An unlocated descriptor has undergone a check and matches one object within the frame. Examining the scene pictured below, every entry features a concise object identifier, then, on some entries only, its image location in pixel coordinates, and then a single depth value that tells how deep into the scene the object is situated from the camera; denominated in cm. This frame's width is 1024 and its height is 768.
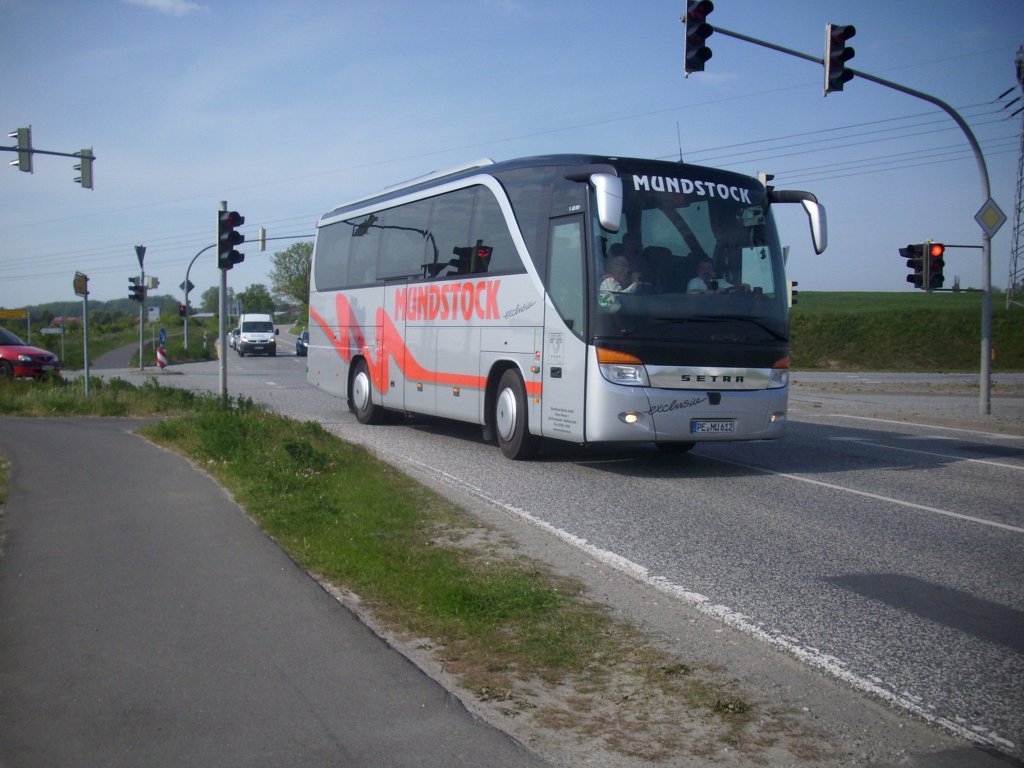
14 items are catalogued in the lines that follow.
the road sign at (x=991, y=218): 2093
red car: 2848
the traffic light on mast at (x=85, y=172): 2672
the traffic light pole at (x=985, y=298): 2012
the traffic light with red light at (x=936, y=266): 2238
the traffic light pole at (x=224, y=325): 1528
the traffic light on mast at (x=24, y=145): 2550
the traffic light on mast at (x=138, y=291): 3388
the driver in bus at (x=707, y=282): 1072
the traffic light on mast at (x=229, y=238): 1561
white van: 6000
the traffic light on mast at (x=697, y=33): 1574
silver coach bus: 1048
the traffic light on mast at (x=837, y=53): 1677
